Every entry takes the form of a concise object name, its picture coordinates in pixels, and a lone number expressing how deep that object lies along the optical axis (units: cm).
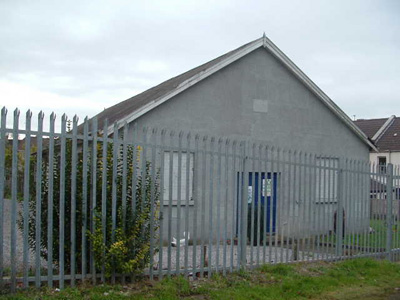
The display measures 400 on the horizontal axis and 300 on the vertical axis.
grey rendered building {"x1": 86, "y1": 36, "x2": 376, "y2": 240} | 1330
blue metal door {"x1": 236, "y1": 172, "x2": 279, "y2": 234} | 852
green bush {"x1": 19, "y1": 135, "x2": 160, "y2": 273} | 649
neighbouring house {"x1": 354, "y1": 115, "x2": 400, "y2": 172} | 3369
